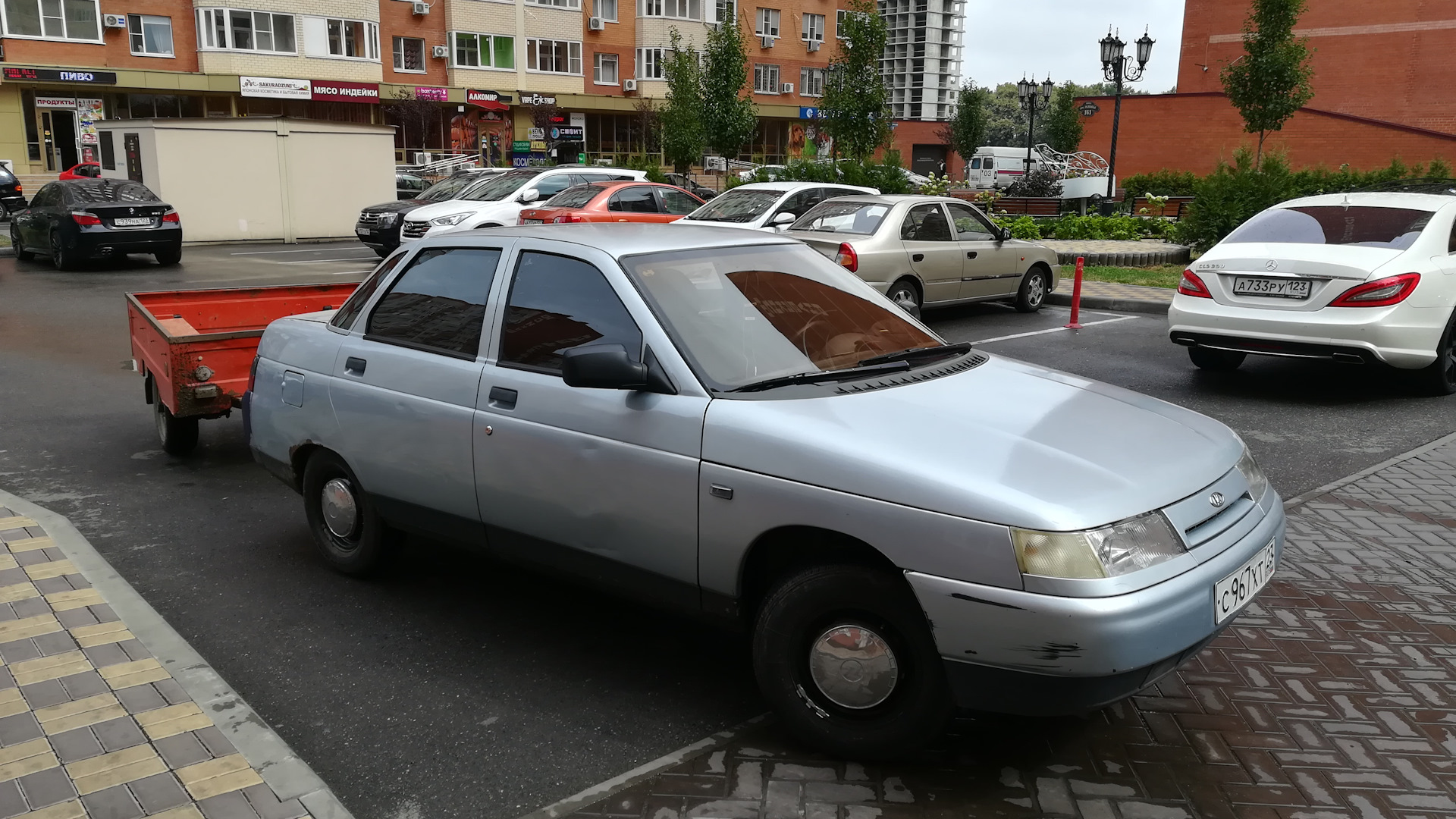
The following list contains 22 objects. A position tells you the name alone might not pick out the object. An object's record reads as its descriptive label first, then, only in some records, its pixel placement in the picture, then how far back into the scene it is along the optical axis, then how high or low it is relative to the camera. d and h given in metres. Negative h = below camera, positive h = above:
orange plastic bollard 13.48 -1.68
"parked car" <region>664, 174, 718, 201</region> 25.68 -0.87
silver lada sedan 3.24 -1.03
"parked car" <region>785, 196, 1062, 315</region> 12.52 -1.03
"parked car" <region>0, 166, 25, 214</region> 32.03 -1.40
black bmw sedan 18.98 -1.34
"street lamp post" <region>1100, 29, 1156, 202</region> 29.05 +2.59
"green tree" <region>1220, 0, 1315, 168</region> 28.97 +2.31
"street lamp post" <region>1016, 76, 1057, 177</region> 38.03 +2.14
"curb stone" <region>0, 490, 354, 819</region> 3.42 -1.91
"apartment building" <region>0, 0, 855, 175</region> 41.00 +3.34
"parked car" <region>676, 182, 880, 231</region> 14.89 -0.68
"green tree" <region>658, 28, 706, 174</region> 36.19 +1.16
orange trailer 6.72 -1.24
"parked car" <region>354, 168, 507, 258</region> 19.75 -1.20
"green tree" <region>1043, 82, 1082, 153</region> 68.25 +2.29
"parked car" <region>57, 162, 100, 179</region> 30.62 -0.75
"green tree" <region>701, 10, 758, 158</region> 35.94 +2.13
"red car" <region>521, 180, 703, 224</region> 17.41 -0.84
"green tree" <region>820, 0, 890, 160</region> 24.66 +1.41
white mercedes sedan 8.59 -0.96
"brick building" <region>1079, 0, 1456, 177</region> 40.12 +2.21
